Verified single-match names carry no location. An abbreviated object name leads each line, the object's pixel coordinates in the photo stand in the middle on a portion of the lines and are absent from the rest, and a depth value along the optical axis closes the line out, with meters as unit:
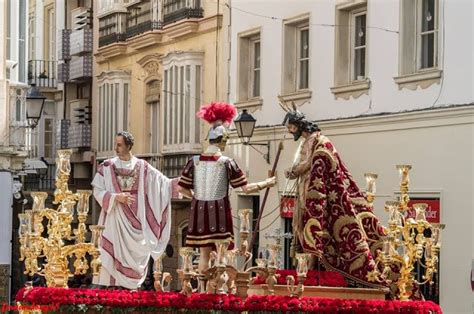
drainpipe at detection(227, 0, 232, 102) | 27.33
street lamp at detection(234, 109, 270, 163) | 23.53
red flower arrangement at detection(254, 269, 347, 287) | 13.08
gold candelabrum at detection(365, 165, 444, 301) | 12.50
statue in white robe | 13.64
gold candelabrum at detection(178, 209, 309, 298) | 11.61
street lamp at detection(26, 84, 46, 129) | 23.90
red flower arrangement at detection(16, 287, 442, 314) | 11.52
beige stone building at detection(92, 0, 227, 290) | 28.62
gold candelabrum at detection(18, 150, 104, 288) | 12.30
